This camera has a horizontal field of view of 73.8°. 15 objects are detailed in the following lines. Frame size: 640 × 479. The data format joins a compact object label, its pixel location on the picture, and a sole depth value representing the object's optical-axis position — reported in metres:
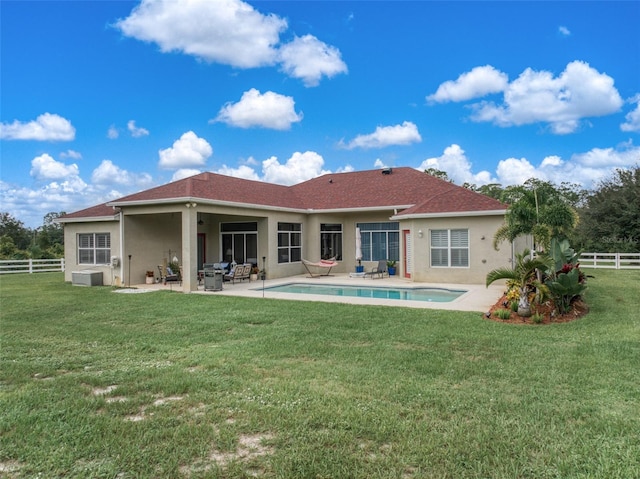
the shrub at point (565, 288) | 10.20
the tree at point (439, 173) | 49.34
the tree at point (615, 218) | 29.39
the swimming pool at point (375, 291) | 14.36
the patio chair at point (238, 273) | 18.66
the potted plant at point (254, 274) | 19.94
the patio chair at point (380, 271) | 20.74
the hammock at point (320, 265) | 21.25
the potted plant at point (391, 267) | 21.41
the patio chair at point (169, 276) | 18.56
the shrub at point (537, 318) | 9.62
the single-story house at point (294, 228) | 17.06
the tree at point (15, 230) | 43.06
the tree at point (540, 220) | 11.38
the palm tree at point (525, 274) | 10.41
